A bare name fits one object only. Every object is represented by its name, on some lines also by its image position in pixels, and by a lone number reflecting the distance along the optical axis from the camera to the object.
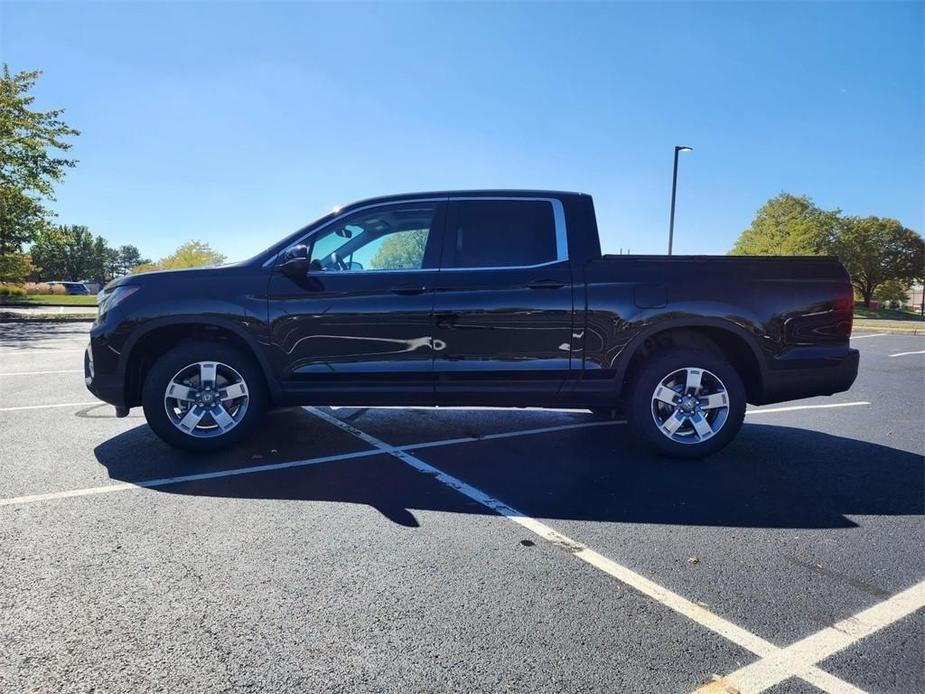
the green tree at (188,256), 40.64
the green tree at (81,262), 95.75
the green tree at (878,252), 50.06
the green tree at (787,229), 39.66
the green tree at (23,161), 19.80
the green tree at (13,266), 23.25
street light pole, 22.39
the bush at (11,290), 39.14
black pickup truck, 4.38
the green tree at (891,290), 56.25
